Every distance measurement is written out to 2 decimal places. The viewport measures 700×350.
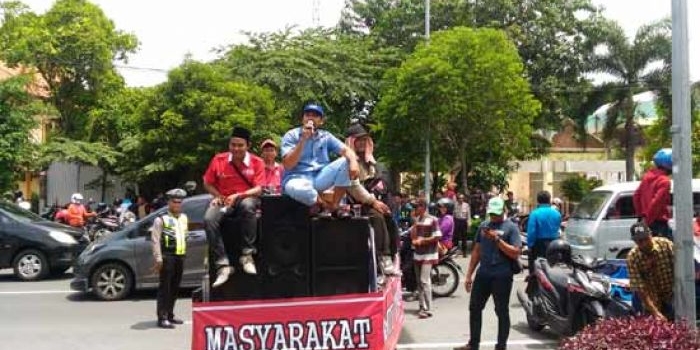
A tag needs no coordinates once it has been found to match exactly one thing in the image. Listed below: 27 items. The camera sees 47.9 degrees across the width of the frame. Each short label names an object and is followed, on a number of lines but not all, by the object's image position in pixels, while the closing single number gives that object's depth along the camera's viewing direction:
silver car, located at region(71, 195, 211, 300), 12.43
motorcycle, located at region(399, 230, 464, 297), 12.03
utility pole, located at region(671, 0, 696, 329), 5.80
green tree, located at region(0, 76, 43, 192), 21.20
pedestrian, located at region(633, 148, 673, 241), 8.27
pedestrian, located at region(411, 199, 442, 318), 10.74
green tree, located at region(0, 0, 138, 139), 32.50
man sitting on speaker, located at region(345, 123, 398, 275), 6.84
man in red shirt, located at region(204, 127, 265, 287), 6.20
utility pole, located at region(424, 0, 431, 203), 24.59
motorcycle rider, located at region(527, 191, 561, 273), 10.91
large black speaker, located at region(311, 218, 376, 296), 6.27
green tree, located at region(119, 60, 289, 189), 24.06
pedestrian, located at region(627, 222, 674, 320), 7.02
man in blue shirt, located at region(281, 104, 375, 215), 6.22
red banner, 5.96
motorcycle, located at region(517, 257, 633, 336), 7.92
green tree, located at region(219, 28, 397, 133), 26.73
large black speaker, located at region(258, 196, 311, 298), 6.21
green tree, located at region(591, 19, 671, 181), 31.86
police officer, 10.15
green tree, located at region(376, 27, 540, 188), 23.16
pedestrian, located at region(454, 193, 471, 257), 19.30
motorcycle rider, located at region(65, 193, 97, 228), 18.92
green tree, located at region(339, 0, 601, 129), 31.78
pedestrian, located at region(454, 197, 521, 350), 7.79
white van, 13.74
